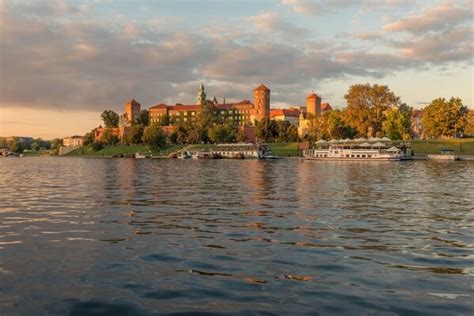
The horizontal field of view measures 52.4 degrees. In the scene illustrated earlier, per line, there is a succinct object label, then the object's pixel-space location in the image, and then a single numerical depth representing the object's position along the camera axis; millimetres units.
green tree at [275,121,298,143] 185375
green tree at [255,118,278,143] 186125
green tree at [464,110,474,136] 136750
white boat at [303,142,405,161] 118875
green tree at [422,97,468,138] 140250
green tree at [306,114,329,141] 171625
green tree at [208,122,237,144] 194750
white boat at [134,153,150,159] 186250
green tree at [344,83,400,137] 145875
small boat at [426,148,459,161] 114750
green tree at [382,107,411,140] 144462
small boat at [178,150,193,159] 166288
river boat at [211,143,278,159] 148000
